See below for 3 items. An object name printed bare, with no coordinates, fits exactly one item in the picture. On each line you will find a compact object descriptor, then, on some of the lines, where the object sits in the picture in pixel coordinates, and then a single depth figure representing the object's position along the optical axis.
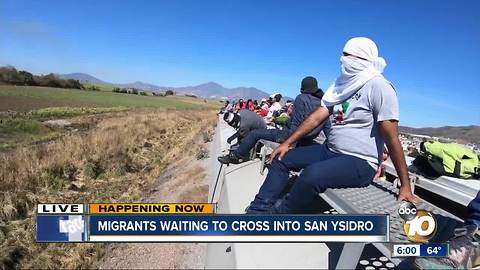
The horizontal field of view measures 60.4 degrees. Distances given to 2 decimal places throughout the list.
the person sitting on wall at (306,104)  6.11
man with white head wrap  3.35
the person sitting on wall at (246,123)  8.35
